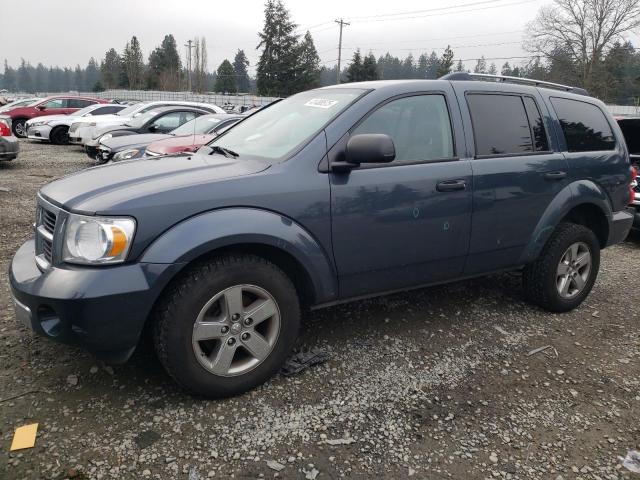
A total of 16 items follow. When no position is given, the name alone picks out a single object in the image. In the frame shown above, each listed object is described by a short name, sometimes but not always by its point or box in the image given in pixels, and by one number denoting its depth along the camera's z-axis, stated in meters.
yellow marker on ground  2.34
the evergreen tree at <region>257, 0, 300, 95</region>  59.00
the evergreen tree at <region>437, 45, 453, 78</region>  64.12
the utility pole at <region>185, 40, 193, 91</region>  68.39
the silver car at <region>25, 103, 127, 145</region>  16.23
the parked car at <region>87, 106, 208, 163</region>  10.72
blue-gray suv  2.42
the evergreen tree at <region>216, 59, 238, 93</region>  76.12
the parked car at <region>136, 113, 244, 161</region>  7.39
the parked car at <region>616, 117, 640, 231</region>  6.42
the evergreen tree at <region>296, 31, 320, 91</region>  58.81
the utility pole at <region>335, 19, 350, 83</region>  52.04
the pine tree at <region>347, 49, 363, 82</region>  54.91
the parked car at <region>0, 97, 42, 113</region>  19.25
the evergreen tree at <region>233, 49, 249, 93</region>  89.69
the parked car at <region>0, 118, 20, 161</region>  10.23
